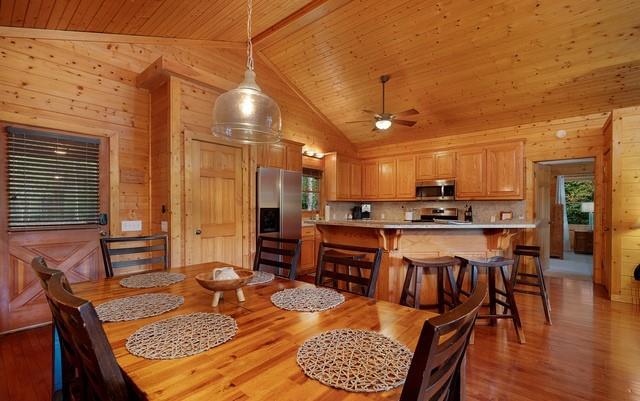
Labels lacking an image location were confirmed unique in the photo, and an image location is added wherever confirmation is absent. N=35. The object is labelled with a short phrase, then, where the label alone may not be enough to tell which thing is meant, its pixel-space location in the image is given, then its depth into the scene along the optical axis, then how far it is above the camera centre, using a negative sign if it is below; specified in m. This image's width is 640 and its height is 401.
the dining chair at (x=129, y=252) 2.04 -0.38
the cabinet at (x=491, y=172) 4.80 +0.54
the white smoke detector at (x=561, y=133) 4.57 +1.12
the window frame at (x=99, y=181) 2.71 +0.18
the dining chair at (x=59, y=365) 1.01 -0.75
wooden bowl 1.34 -0.39
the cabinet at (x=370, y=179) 6.42 +0.52
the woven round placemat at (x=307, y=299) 1.35 -0.51
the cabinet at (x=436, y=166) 5.43 +0.72
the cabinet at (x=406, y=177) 5.86 +0.52
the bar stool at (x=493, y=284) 2.56 -0.80
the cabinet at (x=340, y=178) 6.02 +0.52
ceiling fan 3.85 +1.13
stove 5.65 -0.24
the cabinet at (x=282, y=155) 4.48 +0.77
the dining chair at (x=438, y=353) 0.54 -0.32
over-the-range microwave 5.37 +0.24
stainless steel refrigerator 4.38 -0.03
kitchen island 2.98 -0.44
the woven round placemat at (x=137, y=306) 1.23 -0.50
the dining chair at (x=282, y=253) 1.99 -0.40
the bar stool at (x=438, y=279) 2.53 -0.72
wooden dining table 0.75 -0.51
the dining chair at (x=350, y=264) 1.62 -0.40
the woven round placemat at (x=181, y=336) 0.94 -0.50
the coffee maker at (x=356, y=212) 6.63 -0.26
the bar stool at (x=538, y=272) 2.97 -0.75
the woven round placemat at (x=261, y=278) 1.81 -0.51
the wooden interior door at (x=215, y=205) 3.59 -0.05
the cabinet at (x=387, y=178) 6.15 +0.52
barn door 2.74 -0.11
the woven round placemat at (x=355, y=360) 0.78 -0.50
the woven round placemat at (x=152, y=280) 1.74 -0.52
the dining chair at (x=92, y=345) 0.66 -0.36
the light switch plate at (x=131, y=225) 3.47 -0.30
